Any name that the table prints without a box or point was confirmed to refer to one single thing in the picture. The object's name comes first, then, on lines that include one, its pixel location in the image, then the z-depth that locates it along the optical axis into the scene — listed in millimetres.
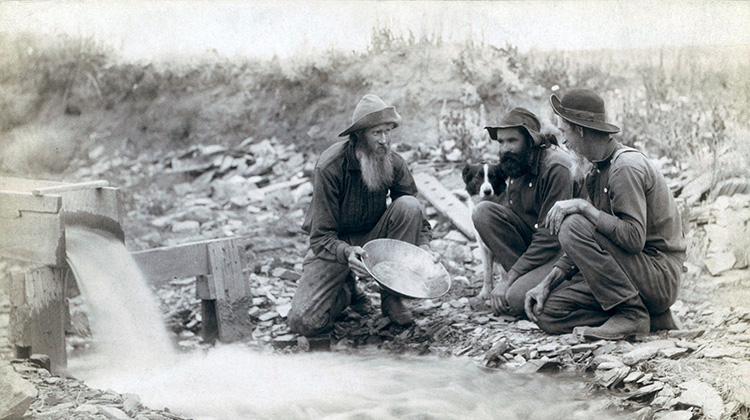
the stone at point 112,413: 3748
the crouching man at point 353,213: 5238
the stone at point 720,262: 5660
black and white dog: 5656
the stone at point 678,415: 3920
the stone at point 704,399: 4000
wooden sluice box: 4391
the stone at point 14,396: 3762
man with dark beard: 5195
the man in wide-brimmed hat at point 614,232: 4617
